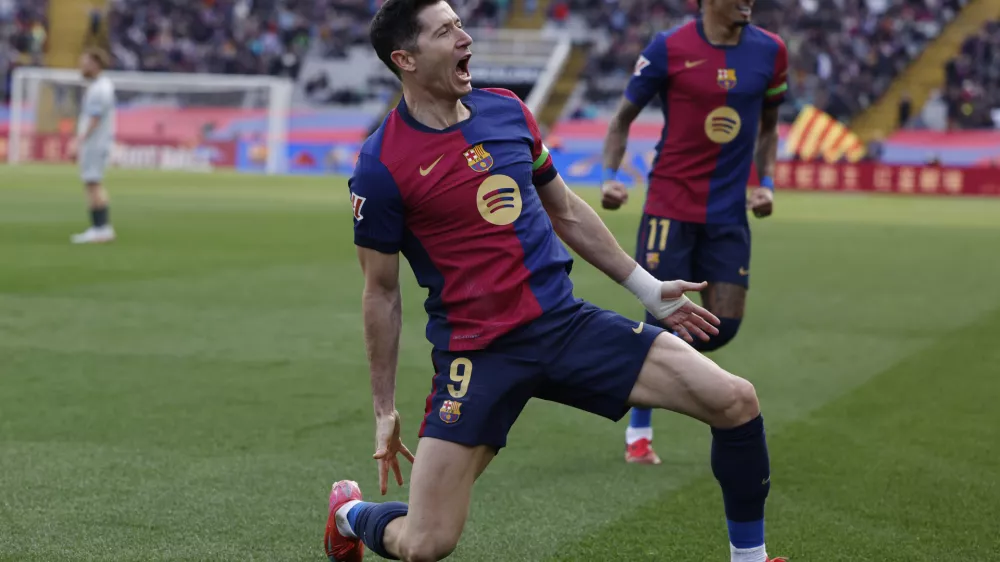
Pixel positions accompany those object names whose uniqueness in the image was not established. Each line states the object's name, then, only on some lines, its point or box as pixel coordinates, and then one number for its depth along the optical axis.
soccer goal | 44.12
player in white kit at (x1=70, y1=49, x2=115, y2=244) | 17.12
